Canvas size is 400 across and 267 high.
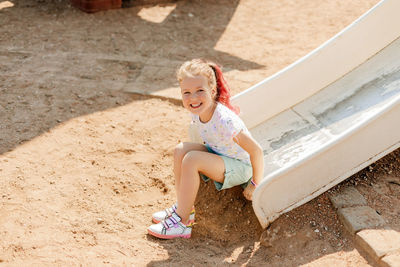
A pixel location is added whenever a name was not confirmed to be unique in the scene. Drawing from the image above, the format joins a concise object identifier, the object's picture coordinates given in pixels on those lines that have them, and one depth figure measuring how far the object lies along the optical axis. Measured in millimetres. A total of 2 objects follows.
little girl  3111
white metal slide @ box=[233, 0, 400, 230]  3152
